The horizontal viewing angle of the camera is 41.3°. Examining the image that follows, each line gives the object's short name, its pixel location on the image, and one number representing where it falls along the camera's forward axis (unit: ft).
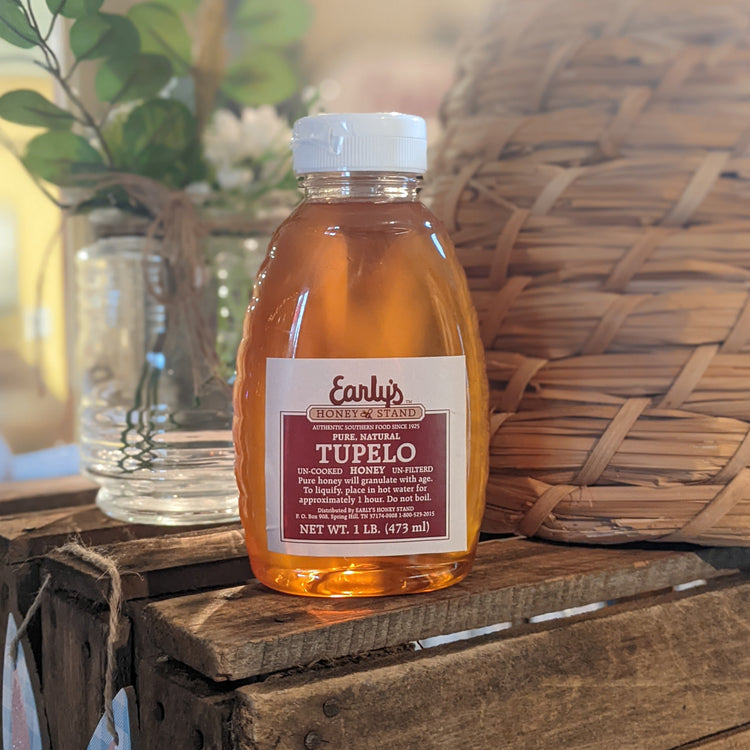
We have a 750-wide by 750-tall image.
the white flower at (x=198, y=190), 2.03
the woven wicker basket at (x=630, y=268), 1.65
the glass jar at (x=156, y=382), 1.89
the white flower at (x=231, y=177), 2.09
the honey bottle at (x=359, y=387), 1.36
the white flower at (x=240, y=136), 2.09
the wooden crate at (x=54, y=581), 1.55
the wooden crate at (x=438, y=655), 1.26
